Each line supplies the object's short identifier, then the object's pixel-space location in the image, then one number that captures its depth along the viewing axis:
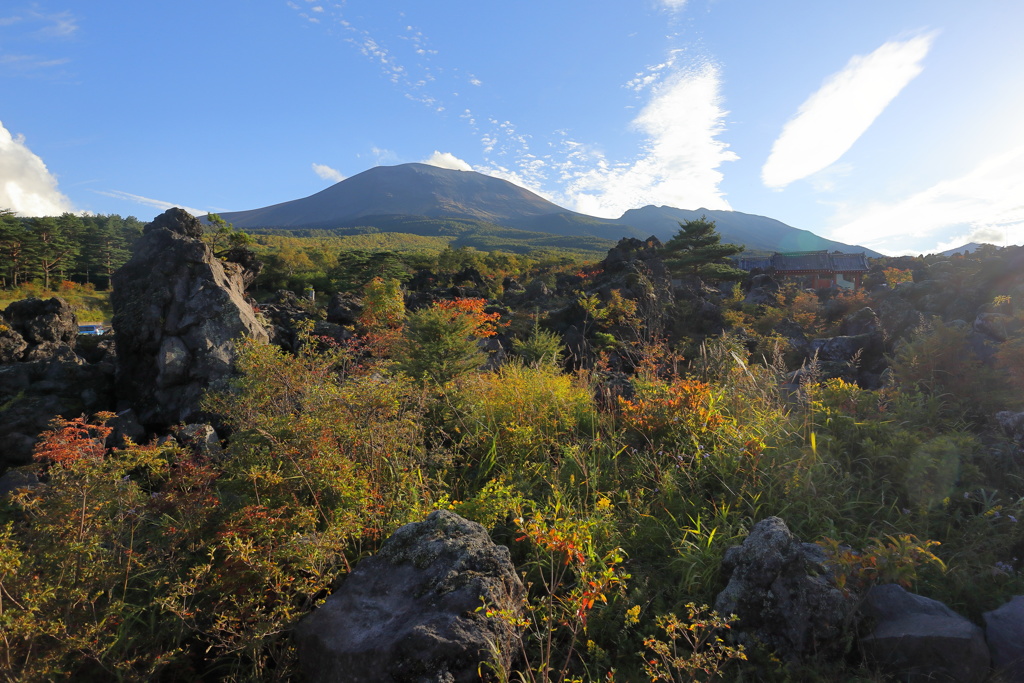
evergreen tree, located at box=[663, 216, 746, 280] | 26.55
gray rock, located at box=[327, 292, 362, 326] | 16.36
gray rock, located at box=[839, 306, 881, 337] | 12.22
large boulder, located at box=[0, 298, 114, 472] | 8.07
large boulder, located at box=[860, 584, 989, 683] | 1.85
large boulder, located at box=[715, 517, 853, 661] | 1.97
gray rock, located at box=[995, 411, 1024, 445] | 3.22
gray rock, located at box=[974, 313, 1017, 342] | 6.00
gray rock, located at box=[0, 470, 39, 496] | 3.99
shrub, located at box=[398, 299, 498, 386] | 6.54
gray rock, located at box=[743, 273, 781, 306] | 19.02
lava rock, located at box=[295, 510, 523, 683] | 1.70
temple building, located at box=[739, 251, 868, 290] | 34.31
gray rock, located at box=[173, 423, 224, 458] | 3.13
